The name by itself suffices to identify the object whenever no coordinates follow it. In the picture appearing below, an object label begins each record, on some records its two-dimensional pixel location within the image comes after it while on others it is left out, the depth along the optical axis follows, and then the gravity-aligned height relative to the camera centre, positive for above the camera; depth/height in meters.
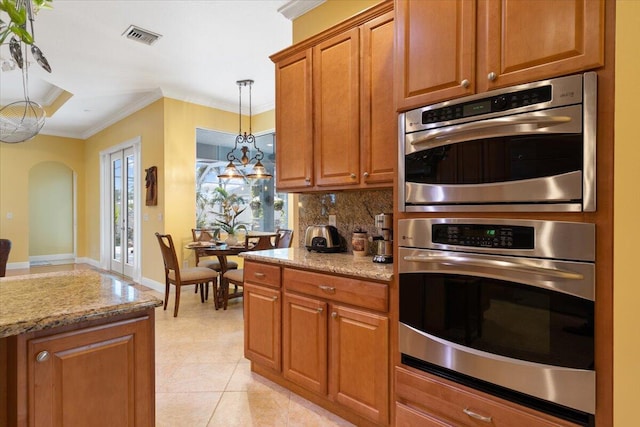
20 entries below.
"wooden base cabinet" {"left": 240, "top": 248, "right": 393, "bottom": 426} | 1.82 -0.71
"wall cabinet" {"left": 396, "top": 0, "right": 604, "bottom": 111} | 1.20 +0.66
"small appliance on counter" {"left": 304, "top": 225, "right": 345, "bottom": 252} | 2.57 -0.22
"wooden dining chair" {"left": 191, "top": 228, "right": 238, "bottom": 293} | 4.84 -0.61
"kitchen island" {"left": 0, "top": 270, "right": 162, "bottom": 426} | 1.11 -0.51
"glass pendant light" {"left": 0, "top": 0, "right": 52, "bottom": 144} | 2.24 +0.59
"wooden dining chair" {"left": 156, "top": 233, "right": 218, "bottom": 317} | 4.04 -0.78
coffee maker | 2.08 -0.19
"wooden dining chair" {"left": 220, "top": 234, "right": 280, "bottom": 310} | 4.12 -0.77
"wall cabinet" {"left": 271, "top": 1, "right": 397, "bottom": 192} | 2.11 +0.69
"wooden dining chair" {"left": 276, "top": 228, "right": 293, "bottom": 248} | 4.50 -0.39
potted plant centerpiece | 5.35 +0.03
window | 5.70 +0.33
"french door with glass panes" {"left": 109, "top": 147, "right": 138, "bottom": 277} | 6.31 -0.02
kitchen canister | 2.34 -0.22
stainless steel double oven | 1.19 -0.14
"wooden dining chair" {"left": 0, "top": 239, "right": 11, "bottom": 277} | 3.09 -0.39
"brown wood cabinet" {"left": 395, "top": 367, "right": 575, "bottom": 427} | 1.31 -0.82
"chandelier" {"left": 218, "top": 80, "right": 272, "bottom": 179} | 4.70 +0.55
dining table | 4.27 -0.49
